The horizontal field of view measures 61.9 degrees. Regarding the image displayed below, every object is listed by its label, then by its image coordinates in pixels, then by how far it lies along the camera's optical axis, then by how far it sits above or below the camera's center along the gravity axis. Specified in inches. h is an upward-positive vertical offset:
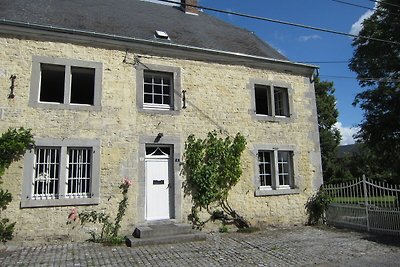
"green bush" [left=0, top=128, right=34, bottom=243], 310.0 +29.9
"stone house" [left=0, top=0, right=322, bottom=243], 337.1 +80.0
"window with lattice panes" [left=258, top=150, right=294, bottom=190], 430.0 +12.8
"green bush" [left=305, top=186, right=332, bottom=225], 438.6 -38.0
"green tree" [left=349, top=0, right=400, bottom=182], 639.8 +178.7
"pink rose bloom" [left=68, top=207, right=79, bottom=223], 333.7 -32.5
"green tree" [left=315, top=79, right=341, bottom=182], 1070.4 +173.3
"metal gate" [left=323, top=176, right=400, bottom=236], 351.6 -34.2
